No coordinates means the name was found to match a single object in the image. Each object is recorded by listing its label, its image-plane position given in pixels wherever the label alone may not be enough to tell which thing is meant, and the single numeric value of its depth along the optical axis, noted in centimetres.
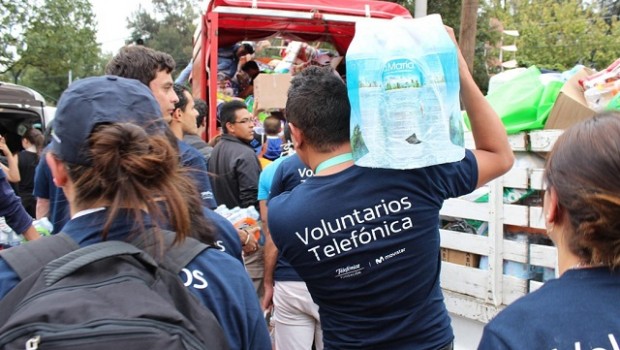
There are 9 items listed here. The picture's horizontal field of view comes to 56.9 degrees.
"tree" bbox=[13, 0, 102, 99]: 1677
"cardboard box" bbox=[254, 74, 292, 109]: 639
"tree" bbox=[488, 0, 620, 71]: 2200
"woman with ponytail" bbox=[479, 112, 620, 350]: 124
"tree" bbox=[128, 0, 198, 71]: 5216
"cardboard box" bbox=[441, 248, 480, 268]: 382
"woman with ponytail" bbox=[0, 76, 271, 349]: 135
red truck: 591
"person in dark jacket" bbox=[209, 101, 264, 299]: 463
